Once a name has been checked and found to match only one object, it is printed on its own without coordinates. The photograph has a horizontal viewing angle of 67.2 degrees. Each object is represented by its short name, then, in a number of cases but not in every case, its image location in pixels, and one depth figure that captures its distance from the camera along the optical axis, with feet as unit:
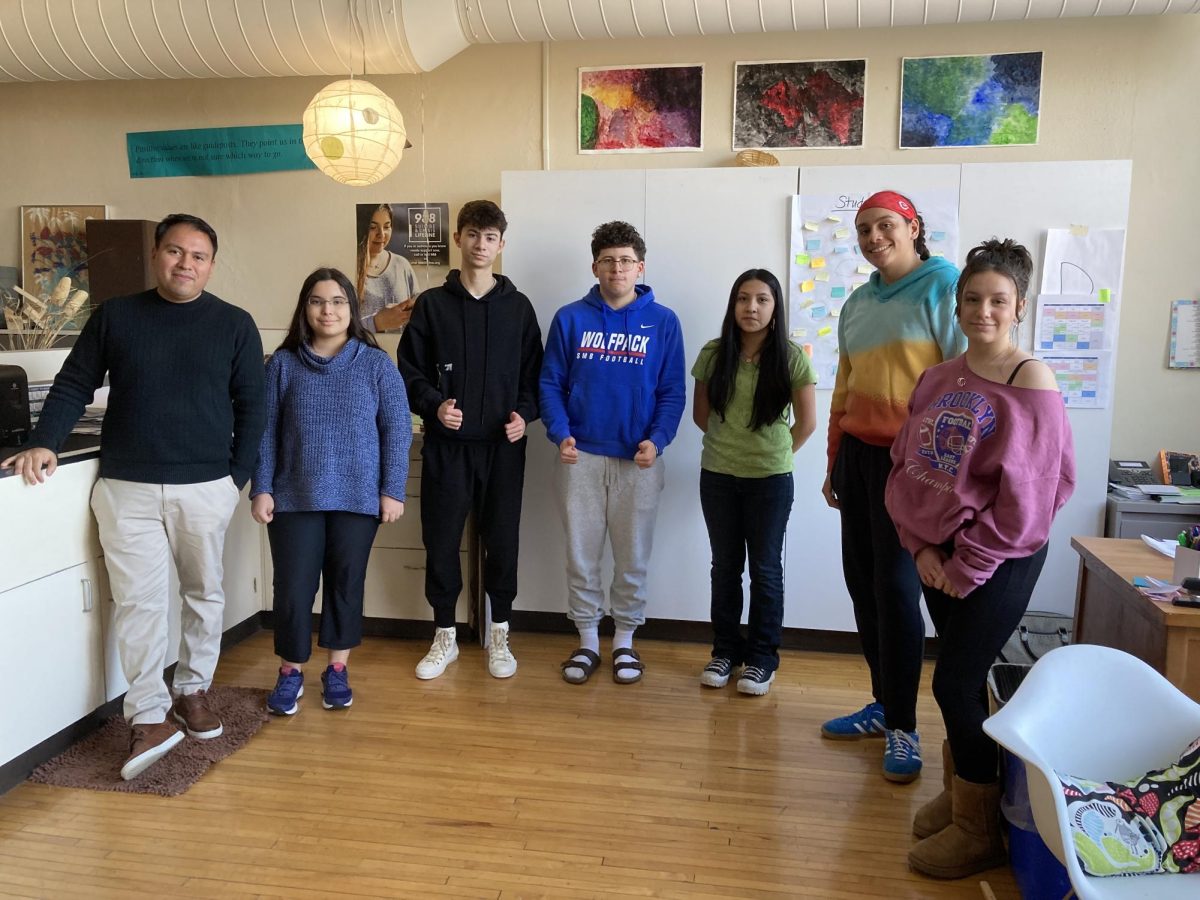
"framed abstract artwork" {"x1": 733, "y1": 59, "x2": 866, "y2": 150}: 11.72
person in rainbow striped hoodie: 7.51
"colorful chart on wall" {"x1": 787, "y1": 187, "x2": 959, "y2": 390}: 10.31
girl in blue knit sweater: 9.00
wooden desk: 5.91
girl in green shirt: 9.47
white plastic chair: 5.14
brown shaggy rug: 7.80
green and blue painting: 11.34
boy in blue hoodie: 10.05
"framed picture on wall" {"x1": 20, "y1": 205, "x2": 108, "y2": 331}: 13.61
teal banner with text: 13.12
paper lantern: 9.86
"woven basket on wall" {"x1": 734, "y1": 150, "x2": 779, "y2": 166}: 11.27
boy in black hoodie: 10.12
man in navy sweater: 7.99
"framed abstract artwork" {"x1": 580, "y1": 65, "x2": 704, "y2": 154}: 12.11
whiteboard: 10.16
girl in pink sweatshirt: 5.87
